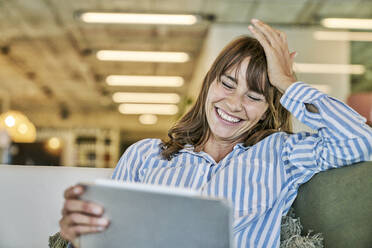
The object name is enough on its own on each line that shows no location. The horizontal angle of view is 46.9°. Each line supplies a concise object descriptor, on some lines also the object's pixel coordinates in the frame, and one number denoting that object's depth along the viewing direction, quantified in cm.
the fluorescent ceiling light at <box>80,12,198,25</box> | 529
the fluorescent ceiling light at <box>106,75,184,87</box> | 873
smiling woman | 121
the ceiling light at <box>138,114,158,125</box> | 1425
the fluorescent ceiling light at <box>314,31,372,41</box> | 569
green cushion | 110
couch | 156
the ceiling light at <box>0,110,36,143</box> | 676
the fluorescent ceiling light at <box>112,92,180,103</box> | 1051
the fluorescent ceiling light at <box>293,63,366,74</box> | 564
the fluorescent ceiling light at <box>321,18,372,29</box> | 541
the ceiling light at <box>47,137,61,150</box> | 739
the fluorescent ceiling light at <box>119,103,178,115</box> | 1200
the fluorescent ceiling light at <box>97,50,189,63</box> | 695
